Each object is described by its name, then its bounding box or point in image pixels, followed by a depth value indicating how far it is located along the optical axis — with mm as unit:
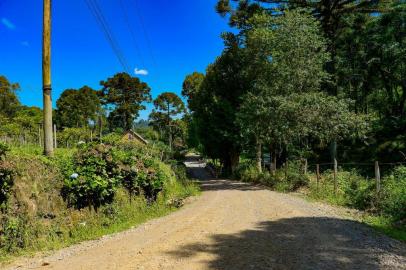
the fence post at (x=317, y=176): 15622
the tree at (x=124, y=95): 59500
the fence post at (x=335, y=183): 14023
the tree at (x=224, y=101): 28484
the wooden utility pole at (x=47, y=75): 11562
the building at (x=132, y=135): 49062
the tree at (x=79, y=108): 57312
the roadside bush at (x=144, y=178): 12406
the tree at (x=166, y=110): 70000
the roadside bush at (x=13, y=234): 7464
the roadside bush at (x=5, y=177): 7844
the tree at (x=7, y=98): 57562
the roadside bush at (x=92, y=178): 9742
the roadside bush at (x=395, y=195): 9086
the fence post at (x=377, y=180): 10672
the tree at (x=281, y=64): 19531
